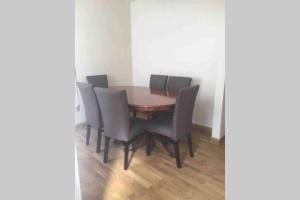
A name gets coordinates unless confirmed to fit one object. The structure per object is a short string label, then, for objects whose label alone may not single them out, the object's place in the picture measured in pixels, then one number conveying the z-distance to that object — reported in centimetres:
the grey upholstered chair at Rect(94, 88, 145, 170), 208
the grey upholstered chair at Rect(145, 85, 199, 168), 211
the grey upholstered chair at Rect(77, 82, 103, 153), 245
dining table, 220
